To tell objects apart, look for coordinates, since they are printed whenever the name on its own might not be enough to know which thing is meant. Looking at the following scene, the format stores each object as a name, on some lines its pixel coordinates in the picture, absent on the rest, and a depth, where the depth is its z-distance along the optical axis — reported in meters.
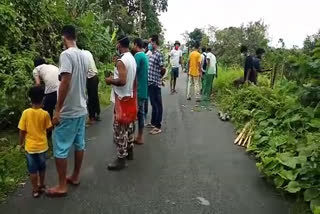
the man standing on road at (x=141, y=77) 4.27
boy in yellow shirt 3.01
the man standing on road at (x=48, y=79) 4.26
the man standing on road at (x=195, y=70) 8.23
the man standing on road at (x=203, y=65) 8.92
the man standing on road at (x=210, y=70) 8.40
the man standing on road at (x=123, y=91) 3.60
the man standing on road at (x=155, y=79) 5.13
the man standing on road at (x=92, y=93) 5.59
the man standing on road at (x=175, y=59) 9.08
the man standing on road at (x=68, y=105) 2.97
